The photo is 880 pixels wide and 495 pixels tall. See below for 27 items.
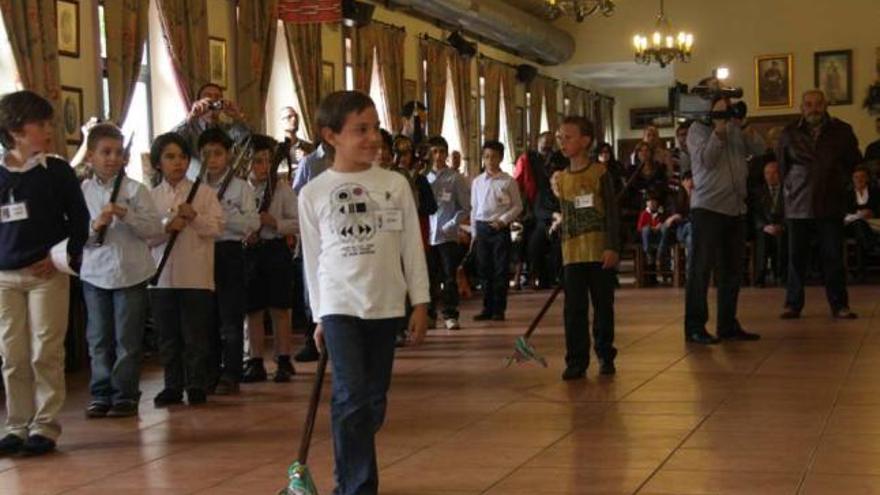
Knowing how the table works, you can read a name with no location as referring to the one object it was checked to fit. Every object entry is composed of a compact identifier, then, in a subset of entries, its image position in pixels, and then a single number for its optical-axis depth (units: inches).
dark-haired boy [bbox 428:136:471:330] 408.8
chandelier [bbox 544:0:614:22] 579.2
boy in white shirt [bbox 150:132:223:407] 254.7
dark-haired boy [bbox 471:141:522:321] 432.8
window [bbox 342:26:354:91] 606.2
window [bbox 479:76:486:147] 809.9
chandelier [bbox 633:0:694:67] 764.0
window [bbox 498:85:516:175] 851.4
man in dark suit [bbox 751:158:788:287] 536.7
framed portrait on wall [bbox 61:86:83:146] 412.8
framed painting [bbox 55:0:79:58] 415.5
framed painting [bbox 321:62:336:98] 582.6
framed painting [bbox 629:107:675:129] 1136.8
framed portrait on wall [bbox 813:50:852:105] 808.9
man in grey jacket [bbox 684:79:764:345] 327.3
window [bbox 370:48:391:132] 636.7
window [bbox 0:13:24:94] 387.9
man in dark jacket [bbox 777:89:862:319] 375.9
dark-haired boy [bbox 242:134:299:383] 287.9
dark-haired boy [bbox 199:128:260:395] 269.1
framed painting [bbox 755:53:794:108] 823.7
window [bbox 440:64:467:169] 749.9
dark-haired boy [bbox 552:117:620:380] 275.0
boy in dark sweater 208.8
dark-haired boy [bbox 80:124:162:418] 242.5
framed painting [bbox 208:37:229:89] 498.9
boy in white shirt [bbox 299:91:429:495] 157.1
